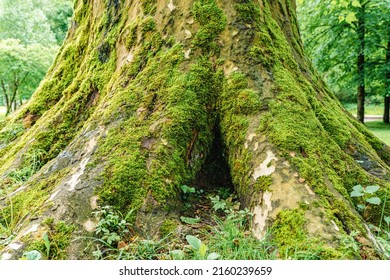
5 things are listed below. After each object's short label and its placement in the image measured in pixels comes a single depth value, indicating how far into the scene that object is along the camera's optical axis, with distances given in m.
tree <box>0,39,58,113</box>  22.53
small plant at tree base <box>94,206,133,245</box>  2.95
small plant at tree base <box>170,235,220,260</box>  2.59
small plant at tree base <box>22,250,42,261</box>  2.61
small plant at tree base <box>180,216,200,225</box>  3.32
